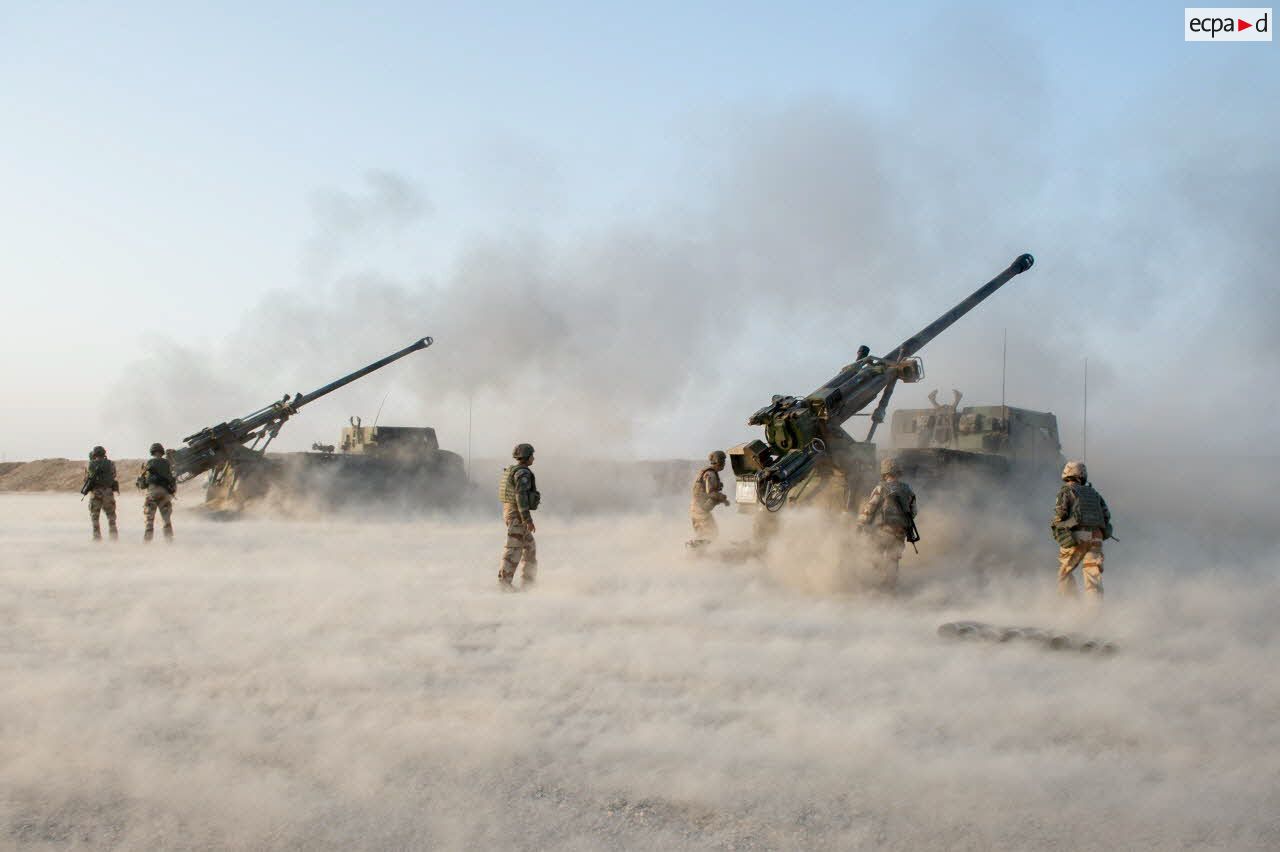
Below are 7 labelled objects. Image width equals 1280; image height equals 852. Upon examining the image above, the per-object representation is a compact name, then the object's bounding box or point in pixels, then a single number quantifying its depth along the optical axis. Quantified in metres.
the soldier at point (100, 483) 14.62
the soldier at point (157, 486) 14.48
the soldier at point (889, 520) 9.71
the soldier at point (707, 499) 12.18
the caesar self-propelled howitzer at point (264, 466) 20.33
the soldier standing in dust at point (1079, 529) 8.80
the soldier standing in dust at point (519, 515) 9.79
